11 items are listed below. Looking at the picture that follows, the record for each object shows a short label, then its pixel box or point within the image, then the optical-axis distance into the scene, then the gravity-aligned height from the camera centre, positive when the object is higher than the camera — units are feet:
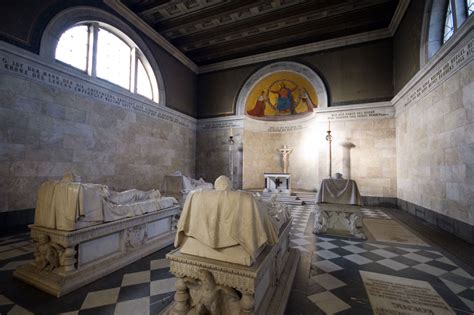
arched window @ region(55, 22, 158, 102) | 19.03 +11.27
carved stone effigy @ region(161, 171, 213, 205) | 17.99 -1.82
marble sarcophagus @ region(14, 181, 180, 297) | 8.41 -3.22
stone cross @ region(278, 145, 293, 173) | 32.83 +1.82
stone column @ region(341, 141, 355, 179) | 27.09 +0.96
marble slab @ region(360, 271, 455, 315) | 6.95 -4.60
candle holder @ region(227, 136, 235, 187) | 33.40 +1.27
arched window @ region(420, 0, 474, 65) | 17.12 +11.85
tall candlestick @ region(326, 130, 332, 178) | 26.65 +3.45
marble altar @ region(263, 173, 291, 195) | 28.94 -2.22
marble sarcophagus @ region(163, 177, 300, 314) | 5.71 -2.66
